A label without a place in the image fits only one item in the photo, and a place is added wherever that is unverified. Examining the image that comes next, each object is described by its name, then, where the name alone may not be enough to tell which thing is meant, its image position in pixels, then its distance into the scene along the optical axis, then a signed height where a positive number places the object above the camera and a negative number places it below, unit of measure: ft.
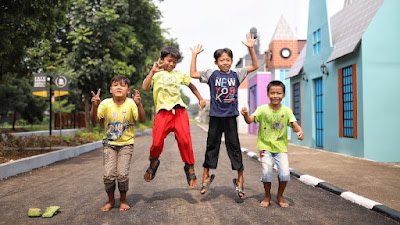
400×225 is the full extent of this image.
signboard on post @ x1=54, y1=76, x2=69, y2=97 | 51.86 +5.16
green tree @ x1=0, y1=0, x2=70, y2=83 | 31.04 +8.75
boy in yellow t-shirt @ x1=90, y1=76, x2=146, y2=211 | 14.62 -0.64
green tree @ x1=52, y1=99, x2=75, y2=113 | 135.30 +4.32
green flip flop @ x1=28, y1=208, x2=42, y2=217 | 13.47 -3.69
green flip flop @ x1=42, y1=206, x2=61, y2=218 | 13.38 -3.68
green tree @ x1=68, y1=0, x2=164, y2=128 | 66.80 +15.02
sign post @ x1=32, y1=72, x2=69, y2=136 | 52.06 +5.37
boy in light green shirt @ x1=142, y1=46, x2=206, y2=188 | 15.39 +0.30
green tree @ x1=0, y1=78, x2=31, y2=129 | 99.91 +6.21
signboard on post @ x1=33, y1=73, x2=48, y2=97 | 52.39 +5.49
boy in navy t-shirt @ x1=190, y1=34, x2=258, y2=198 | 16.03 +0.53
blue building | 34.30 +4.03
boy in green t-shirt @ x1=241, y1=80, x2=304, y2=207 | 15.28 -0.87
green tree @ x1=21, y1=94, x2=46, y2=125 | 110.37 +3.04
